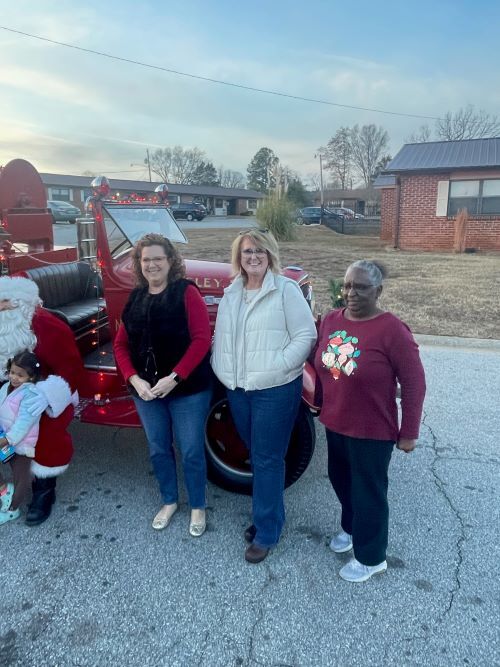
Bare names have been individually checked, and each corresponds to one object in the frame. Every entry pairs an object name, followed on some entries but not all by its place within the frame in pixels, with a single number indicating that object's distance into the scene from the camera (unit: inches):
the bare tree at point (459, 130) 1759.4
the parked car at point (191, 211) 1473.9
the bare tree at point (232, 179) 3595.0
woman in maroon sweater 85.6
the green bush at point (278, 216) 746.8
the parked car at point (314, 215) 1292.8
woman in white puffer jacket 97.3
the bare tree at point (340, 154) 2765.7
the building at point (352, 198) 2467.8
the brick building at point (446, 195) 652.1
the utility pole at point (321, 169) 2418.9
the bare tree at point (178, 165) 3058.6
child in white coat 115.6
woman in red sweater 105.0
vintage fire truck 129.6
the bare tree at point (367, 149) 2719.0
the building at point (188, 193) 1823.3
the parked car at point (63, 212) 1153.4
